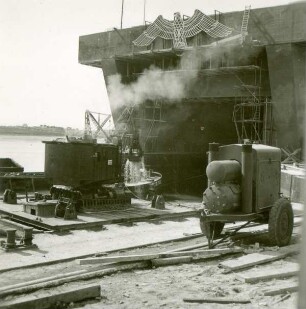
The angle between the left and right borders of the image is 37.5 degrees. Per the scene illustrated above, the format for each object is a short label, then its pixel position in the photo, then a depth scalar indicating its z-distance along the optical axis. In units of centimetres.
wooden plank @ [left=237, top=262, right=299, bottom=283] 692
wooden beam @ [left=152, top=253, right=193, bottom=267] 788
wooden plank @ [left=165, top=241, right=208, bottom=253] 910
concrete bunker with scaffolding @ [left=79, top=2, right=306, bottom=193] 2044
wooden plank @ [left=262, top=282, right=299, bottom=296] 622
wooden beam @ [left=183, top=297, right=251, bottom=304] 588
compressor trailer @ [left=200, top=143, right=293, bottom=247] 912
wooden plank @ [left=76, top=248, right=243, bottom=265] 753
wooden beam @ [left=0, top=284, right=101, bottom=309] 540
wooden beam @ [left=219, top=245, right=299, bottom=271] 768
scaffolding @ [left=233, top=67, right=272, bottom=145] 2153
